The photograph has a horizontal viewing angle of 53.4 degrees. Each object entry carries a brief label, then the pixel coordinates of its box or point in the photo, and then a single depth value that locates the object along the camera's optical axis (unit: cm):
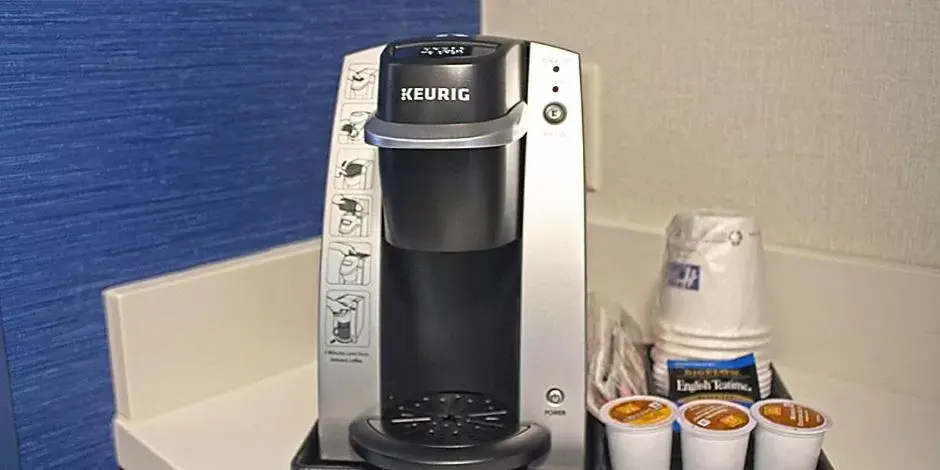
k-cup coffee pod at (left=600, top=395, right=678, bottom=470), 70
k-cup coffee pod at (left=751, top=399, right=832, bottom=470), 69
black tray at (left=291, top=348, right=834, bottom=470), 71
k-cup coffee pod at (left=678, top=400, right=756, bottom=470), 69
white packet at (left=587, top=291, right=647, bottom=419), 81
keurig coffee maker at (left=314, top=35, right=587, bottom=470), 63
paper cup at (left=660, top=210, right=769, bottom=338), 87
